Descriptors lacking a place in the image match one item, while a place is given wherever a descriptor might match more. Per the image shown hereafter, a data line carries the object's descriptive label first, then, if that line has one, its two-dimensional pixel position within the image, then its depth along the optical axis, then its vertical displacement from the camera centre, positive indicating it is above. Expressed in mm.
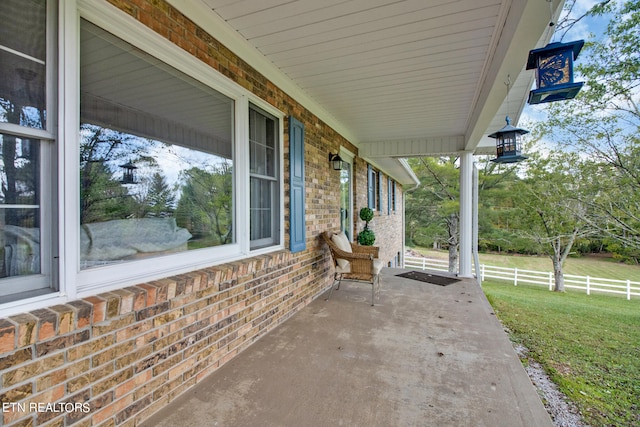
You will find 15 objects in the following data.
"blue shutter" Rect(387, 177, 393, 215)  10352 +525
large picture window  1558 +358
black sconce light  4696 +820
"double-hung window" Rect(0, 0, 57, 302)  1209 +280
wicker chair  3861 -708
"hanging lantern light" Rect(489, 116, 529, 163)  2938 +698
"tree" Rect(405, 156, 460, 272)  13031 +405
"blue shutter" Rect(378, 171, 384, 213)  8417 +586
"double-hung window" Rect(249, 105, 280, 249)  2854 +342
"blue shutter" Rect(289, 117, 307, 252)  3348 +279
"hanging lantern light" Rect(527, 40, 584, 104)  1670 +837
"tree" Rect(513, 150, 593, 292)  9000 +274
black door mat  5102 -1237
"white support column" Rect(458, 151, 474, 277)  5430 -36
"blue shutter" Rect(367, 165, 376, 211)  7141 +586
